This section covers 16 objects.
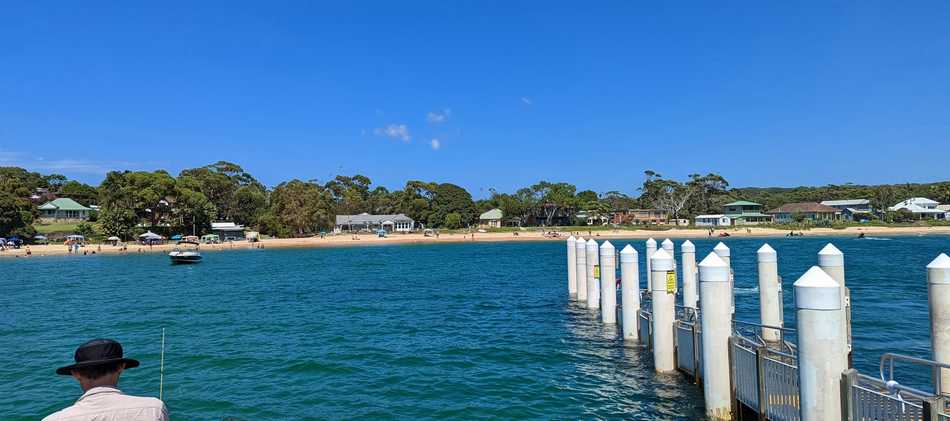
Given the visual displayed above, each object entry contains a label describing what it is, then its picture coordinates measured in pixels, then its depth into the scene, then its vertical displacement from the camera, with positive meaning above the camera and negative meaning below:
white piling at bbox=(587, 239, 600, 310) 23.20 -2.12
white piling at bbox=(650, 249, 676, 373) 13.03 -1.90
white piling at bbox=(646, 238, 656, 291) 22.29 -0.84
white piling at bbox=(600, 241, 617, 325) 18.70 -1.91
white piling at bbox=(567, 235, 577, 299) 26.62 -1.91
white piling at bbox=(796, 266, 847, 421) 6.99 -1.48
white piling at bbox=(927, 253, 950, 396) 8.74 -1.32
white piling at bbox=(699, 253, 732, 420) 9.87 -1.86
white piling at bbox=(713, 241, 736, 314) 16.95 -0.81
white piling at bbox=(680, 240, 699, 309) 19.44 -1.72
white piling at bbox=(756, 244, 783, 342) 14.41 -1.61
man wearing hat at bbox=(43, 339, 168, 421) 3.96 -1.07
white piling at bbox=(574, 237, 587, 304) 24.38 -1.75
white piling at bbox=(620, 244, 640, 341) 16.34 -1.82
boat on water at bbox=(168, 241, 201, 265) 60.59 -2.13
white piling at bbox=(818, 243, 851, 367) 12.31 -0.90
